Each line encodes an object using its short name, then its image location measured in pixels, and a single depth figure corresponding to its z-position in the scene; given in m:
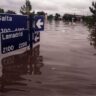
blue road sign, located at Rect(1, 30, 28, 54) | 3.54
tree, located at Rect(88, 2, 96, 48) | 17.82
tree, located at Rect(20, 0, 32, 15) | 21.39
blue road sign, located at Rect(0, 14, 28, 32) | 3.49
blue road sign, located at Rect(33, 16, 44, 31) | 4.39
